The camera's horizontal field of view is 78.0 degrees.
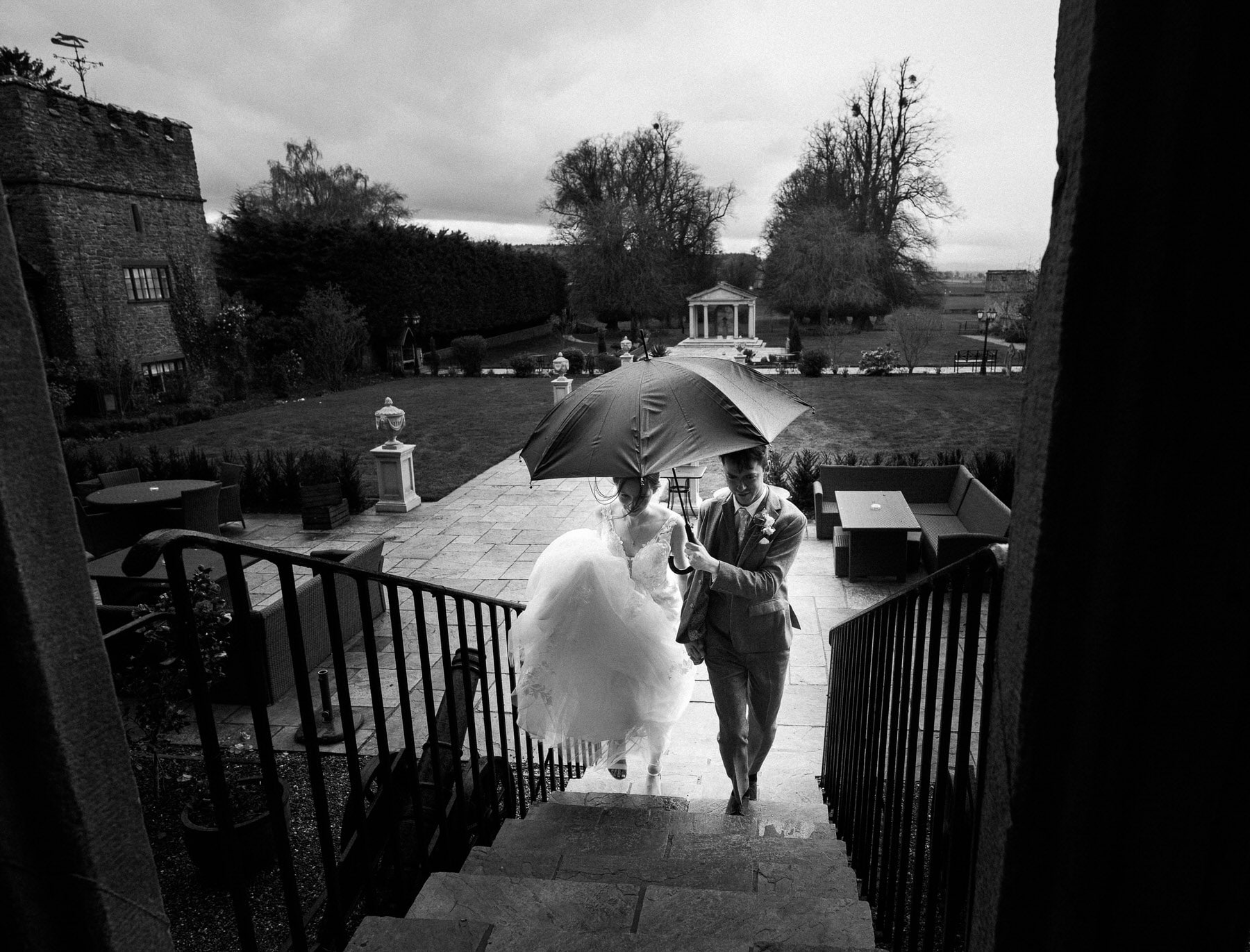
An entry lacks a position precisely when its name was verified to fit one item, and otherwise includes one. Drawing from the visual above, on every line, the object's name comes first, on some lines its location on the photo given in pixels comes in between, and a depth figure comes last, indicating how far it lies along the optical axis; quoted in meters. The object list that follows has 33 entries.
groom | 3.61
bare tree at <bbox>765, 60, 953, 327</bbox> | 37.94
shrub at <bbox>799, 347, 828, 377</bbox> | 24.86
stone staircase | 1.70
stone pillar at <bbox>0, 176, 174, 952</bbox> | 0.87
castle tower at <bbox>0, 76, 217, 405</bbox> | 18.69
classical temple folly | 34.91
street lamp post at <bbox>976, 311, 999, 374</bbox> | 25.44
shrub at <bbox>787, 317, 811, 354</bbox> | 30.97
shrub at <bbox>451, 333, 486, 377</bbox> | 27.83
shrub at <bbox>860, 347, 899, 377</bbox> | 25.42
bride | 4.11
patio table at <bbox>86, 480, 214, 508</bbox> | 8.11
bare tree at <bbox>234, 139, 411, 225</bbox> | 41.41
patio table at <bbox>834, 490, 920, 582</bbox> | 7.52
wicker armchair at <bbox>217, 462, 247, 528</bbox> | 9.81
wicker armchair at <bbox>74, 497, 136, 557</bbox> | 8.28
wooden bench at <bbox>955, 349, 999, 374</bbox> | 27.14
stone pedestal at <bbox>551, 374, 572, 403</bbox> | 18.41
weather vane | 20.67
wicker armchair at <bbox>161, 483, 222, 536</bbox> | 8.42
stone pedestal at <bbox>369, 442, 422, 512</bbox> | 10.97
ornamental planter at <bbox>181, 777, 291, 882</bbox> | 3.70
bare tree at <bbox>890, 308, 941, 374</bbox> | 25.86
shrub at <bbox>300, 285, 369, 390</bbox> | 24.14
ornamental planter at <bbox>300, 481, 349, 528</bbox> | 10.39
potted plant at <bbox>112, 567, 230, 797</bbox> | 3.92
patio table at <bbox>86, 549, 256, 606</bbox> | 6.05
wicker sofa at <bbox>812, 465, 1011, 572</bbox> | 7.69
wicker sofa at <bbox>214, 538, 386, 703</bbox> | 5.33
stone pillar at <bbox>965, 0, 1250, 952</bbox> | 0.86
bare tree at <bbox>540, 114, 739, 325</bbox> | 38.00
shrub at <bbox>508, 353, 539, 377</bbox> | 27.47
